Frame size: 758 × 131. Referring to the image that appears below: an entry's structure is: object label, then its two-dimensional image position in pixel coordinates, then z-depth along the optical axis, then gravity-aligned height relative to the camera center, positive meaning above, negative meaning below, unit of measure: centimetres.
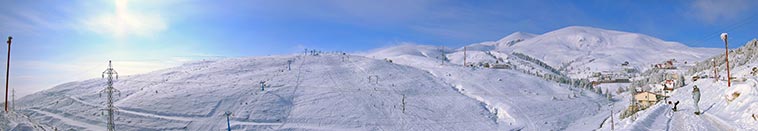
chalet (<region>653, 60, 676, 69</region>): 18678 +68
